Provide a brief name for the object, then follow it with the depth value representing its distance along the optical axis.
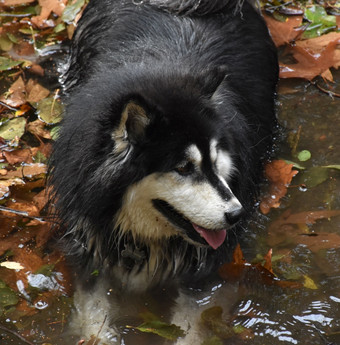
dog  6.81
